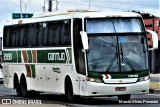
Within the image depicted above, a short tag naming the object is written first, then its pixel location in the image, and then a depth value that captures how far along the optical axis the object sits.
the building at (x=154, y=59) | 71.50
